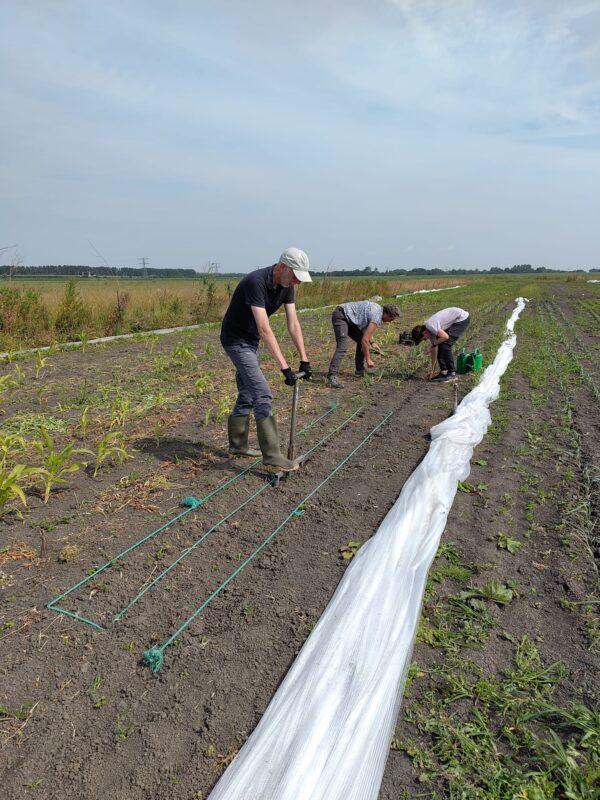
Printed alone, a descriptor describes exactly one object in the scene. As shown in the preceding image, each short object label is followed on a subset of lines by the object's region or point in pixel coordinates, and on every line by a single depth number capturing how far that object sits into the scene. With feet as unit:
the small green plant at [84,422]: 14.24
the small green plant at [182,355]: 24.03
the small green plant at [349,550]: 9.58
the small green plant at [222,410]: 17.19
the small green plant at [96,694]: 6.52
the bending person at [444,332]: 21.84
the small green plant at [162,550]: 9.52
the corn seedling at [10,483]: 9.80
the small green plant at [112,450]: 12.39
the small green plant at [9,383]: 19.57
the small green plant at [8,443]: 11.53
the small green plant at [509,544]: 9.96
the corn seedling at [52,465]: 11.11
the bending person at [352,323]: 22.31
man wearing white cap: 11.41
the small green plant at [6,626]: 7.66
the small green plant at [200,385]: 18.67
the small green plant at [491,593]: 8.41
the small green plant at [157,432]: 14.64
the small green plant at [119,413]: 15.86
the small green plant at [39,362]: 21.01
